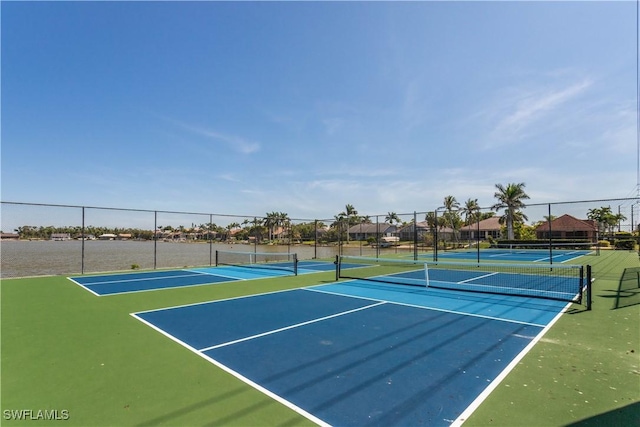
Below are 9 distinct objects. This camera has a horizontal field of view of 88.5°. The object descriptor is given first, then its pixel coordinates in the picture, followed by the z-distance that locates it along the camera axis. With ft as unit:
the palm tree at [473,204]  197.70
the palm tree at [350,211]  297.98
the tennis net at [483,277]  31.63
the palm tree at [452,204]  209.05
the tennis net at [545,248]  97.04
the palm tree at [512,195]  154.71
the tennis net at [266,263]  53.94
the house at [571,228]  113.33
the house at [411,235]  141.90
